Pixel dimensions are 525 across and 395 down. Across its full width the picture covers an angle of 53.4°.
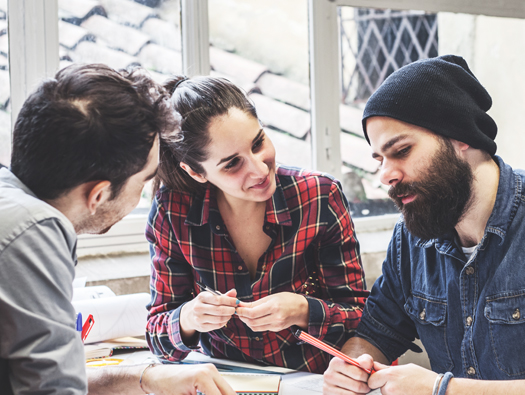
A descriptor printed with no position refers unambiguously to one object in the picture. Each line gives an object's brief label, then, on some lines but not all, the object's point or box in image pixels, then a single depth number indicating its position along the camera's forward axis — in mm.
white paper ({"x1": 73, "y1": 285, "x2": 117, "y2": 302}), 1791
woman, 1448
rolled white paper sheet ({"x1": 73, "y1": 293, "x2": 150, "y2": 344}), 1677
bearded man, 1203
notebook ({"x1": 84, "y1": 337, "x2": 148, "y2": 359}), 1614
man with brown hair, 771
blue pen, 1350
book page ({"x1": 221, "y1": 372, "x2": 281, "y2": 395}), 1217
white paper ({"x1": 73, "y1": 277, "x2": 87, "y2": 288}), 1891
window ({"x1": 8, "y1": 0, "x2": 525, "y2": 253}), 2098
